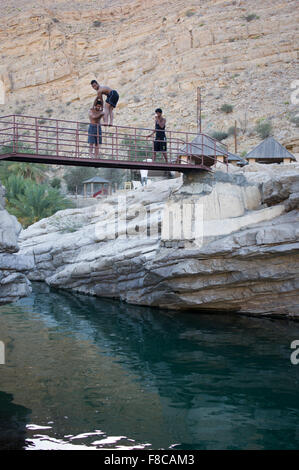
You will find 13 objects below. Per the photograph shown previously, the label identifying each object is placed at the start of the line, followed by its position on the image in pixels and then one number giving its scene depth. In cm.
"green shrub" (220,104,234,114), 5209
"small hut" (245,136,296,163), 2816
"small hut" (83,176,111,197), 4092
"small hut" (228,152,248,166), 2937
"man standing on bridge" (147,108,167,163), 1733
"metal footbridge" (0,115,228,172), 1430
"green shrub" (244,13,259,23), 6094
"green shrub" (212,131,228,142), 4938
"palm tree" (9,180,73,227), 3244
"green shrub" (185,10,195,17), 6606
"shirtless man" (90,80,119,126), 1499
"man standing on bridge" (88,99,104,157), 1559
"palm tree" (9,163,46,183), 3844
